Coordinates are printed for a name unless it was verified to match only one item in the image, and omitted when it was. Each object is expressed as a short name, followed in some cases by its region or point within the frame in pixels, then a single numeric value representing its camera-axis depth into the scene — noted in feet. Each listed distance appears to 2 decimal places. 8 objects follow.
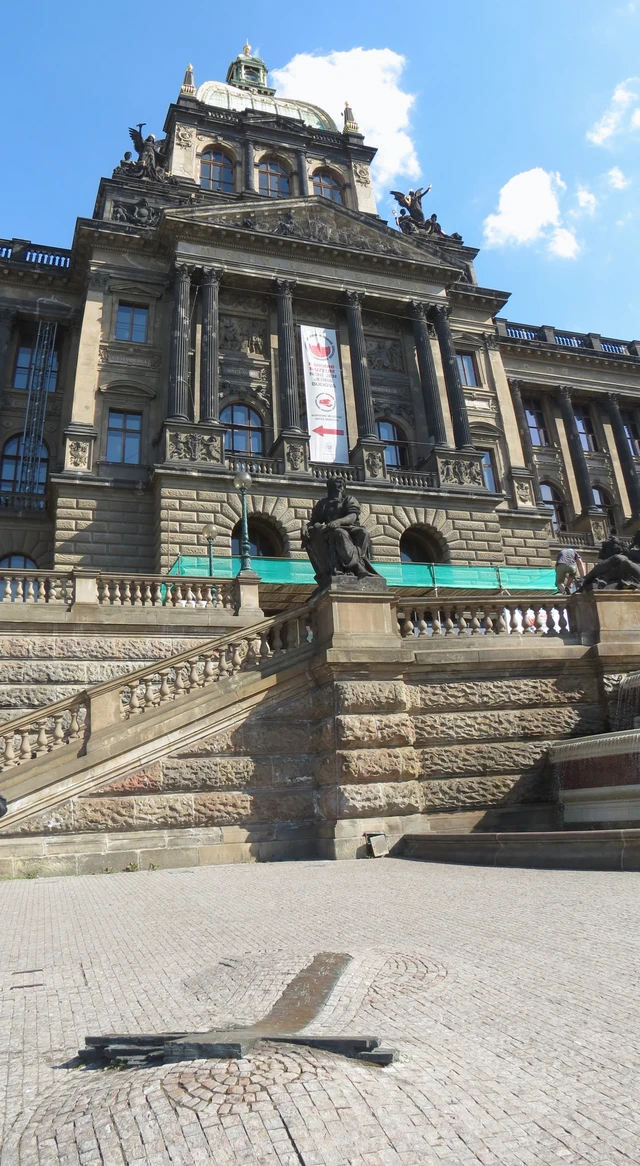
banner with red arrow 102.58
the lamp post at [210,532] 83.20
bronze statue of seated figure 43.91
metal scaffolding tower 103.81
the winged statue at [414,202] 141.69
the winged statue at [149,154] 121.49
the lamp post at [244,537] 61.82
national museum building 92.79
